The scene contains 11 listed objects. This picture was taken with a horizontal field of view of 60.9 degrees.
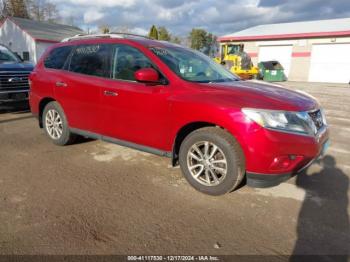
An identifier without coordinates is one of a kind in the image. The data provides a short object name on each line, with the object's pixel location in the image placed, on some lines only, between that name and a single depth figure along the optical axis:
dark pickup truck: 7.64
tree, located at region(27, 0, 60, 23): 49.97
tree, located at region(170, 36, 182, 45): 53.35
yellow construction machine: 20.49
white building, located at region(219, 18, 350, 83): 23.36
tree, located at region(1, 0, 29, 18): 45.34
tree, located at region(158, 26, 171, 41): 47.25
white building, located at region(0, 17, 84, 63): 29.78
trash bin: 22.84
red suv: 3.14
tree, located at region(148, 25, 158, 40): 35.34
